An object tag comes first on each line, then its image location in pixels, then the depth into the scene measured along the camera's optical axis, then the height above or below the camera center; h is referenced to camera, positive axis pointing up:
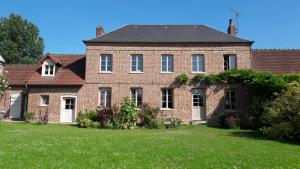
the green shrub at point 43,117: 21.81 -0.61
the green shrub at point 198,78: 22.70 +2.52
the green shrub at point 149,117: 20.31 -0.51
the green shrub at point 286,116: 13.75 -0.26
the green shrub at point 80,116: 21.16 -0.52
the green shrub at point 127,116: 19.77 -0.43
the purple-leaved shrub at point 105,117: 19.91 -0.51
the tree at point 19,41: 44.74 +11.16
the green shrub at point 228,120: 20.34 -0.70
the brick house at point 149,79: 22.69 +2.44
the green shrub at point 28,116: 22.34 -0.54
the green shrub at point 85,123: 19.80 -0.93
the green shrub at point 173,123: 20.17 -0.91
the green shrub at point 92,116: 21.45 -0.48
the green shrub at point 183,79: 22.64 +2.44
